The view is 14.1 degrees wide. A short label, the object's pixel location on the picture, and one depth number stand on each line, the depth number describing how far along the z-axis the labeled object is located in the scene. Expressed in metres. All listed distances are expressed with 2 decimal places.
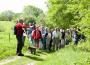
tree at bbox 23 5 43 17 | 104.06
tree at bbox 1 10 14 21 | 112.85
